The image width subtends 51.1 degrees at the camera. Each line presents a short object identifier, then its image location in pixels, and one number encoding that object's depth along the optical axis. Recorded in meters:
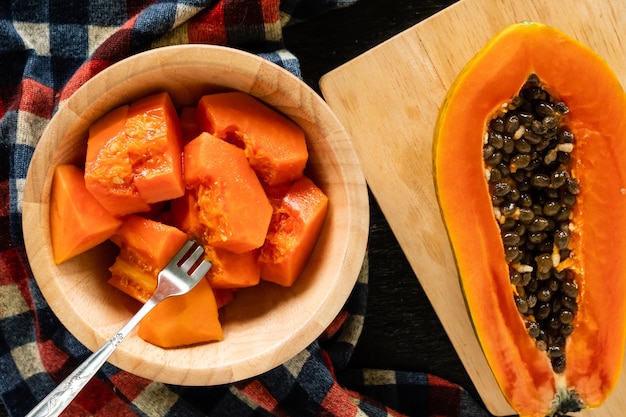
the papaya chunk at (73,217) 0.94
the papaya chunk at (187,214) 0.97
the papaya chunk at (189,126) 1.03
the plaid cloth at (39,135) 1.16
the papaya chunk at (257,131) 0.97
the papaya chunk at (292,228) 1.00
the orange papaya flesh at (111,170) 0.93
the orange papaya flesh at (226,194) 0.93
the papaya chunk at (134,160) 0.93
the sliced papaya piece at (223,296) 1.06
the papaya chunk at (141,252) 0.96
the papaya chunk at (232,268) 0.99
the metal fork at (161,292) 0.97
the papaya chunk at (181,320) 0.99
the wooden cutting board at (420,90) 1.22
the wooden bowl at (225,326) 0.94
